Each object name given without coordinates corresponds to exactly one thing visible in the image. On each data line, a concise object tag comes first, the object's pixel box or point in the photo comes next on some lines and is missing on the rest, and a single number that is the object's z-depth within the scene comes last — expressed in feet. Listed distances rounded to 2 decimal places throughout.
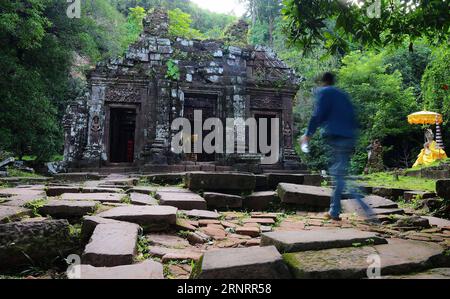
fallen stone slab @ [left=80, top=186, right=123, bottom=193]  16.70
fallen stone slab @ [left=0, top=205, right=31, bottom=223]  9.49
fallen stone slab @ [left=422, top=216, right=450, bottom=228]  13.50
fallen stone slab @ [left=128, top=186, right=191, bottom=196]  17.96
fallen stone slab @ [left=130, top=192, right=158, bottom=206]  14.42
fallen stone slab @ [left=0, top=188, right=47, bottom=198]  14.58
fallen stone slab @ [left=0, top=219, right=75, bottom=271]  7.84
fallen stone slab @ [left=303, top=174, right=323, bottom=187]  24.53
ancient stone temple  42.24
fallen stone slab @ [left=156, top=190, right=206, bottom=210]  14.90
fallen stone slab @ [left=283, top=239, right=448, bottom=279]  6.57
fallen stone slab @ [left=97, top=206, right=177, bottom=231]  10.90
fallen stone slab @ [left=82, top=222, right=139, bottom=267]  7.52
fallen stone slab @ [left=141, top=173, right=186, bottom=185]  23.94
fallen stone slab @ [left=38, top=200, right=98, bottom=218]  11.30
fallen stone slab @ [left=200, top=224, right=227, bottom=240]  11.28
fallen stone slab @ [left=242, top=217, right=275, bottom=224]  13.71
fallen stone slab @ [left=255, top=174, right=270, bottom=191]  20.45
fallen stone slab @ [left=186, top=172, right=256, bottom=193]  17.95
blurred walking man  12.18
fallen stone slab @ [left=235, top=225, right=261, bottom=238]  11.69
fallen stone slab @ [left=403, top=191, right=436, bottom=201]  21.84
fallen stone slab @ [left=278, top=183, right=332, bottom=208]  16.97
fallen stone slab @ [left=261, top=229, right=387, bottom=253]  7.89
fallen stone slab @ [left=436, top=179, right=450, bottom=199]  14.82
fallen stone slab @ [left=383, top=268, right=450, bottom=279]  6.51
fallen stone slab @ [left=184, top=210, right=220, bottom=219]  13.89
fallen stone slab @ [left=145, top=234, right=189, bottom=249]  9.98
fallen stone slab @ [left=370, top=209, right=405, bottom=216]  15.64
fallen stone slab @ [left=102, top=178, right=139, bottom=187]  21.88
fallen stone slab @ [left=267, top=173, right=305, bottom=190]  20.99
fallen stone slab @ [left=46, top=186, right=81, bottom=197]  16.46
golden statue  59.93
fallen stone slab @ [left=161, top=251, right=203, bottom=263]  8.49
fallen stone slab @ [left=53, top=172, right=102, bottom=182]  31.71
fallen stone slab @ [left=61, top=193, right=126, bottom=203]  13.65
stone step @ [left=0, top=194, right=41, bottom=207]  11.94
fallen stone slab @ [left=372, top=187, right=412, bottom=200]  24.98
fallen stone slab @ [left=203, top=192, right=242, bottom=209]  16.62
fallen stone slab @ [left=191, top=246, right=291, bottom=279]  6.28
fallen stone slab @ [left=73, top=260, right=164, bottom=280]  6.52
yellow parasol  61.52
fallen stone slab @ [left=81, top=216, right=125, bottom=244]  9.54
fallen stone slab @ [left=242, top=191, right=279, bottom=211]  17.33
